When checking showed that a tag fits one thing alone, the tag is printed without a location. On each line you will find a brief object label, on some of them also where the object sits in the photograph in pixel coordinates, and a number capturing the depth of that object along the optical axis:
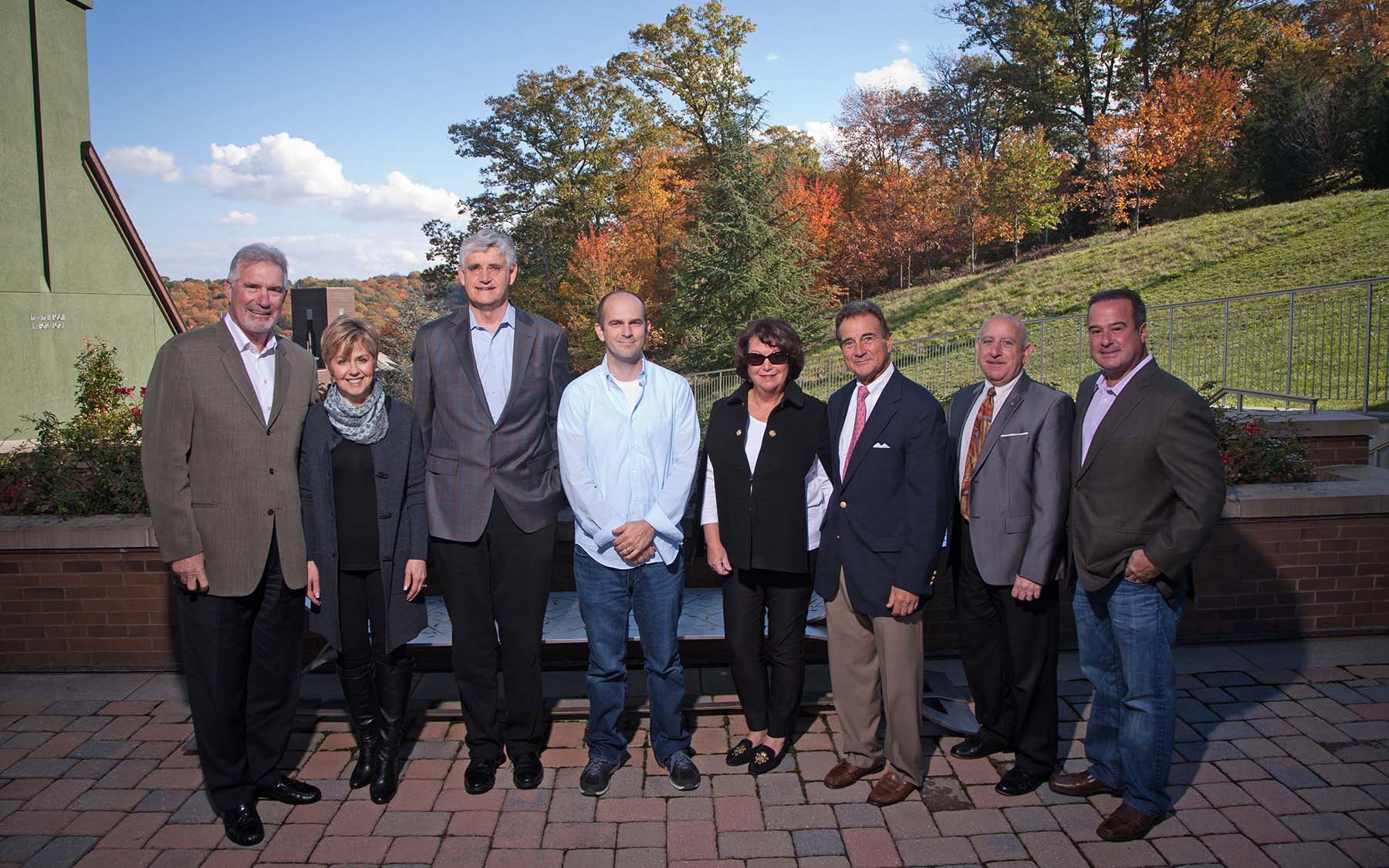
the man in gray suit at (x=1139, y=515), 3.11
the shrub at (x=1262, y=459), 5.41
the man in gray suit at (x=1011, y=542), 3.49
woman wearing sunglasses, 3.64
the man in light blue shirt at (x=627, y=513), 3.63
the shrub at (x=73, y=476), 5.19
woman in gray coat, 3.57
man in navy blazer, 3.46
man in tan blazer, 3.37
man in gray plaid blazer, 3.67
